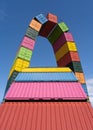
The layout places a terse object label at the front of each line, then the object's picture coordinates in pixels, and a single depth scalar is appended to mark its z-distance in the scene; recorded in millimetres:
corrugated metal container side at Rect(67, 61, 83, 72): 27925
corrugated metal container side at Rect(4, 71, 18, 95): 24419
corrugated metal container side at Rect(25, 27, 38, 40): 30181
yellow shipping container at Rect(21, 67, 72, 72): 25747
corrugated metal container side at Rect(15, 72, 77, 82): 23047
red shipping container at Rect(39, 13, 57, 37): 32831
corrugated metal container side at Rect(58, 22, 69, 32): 32719
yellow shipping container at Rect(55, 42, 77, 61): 30523
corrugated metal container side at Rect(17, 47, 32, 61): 27312
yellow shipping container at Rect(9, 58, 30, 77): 25497
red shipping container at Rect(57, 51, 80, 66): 29312
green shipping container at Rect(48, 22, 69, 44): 32794
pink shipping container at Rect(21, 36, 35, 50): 28833
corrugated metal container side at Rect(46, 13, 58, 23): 32906
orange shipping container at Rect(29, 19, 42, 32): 31023
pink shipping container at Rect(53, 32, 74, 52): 31691
